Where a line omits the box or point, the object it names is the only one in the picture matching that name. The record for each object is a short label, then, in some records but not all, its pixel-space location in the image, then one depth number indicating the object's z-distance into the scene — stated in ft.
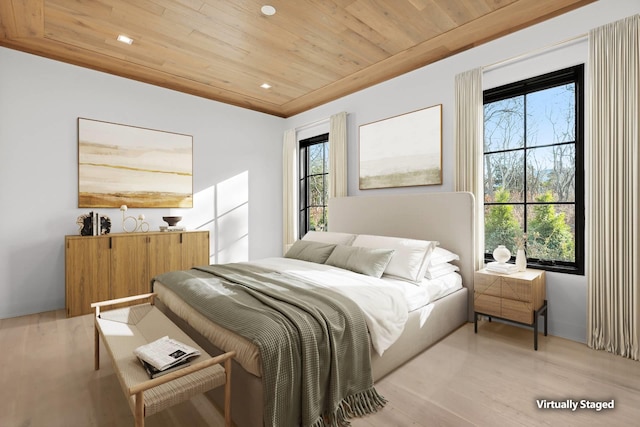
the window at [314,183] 16.49
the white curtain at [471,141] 10.19
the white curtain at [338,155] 14.52
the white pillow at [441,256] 9.59
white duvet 6.59
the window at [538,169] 8.94
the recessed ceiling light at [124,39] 9.84
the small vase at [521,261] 9.12
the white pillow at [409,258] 9.00
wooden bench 4.34
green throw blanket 4.98
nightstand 8.32
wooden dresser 10.82
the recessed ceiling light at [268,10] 8.46
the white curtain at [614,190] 7.61
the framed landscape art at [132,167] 12.07
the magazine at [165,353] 4.93
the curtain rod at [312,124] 15.91
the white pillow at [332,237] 11.82
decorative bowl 13.28
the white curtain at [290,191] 17.38
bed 5.21
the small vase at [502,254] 9.36
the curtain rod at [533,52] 8.50
